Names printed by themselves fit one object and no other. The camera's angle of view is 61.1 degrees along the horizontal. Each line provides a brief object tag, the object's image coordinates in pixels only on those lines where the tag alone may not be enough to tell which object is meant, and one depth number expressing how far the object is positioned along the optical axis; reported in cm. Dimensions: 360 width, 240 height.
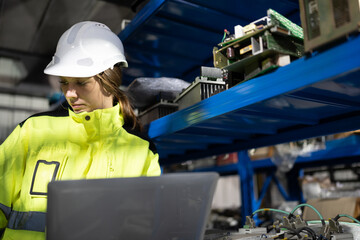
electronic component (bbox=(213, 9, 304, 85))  92
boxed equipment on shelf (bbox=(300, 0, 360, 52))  72
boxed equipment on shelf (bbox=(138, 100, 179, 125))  164
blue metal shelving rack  83
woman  104
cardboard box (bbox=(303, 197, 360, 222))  180
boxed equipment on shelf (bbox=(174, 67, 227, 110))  133
